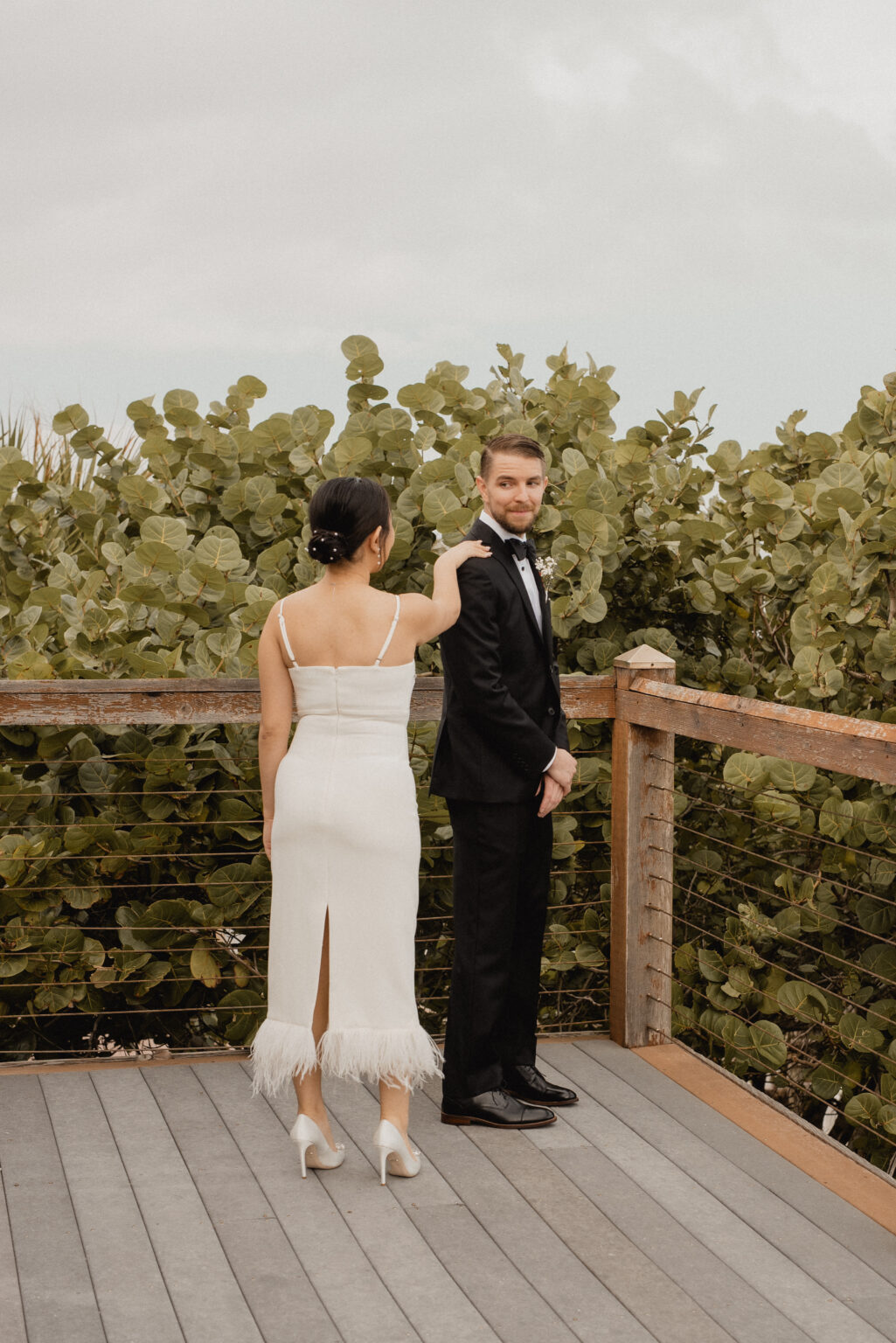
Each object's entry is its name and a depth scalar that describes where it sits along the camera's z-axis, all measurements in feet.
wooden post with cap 14.98
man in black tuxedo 12.01
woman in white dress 10.77
